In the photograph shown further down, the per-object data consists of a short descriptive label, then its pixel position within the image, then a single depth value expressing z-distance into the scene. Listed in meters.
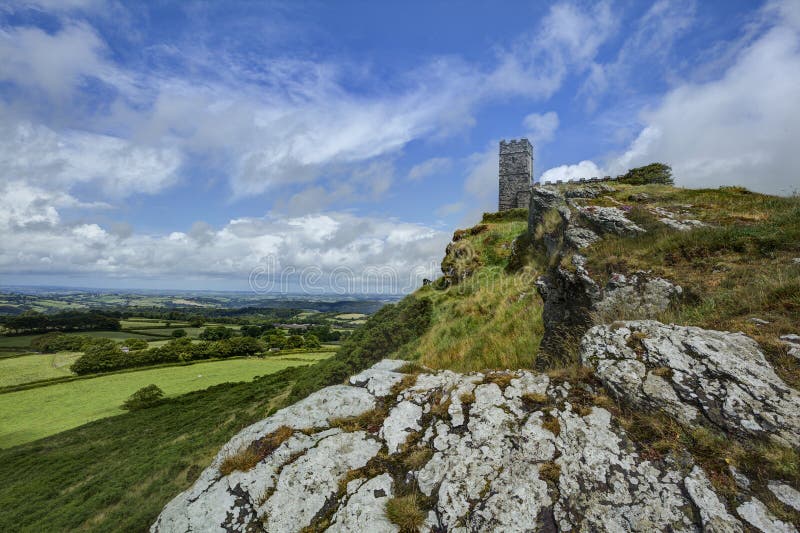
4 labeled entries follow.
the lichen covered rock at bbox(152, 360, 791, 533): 3.58
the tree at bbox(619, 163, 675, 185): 32.71
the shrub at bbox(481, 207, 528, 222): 41.62
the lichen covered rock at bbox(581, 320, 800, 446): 3.77
